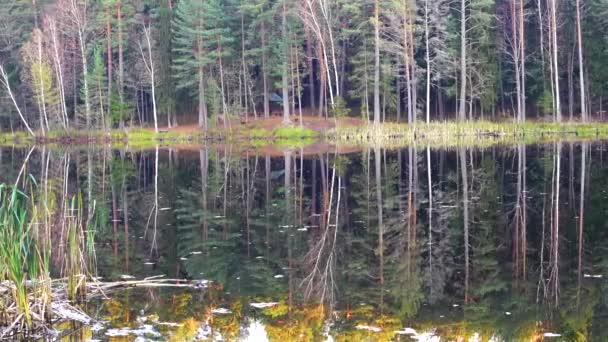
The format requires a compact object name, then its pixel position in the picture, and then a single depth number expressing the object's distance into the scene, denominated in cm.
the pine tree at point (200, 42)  5362
